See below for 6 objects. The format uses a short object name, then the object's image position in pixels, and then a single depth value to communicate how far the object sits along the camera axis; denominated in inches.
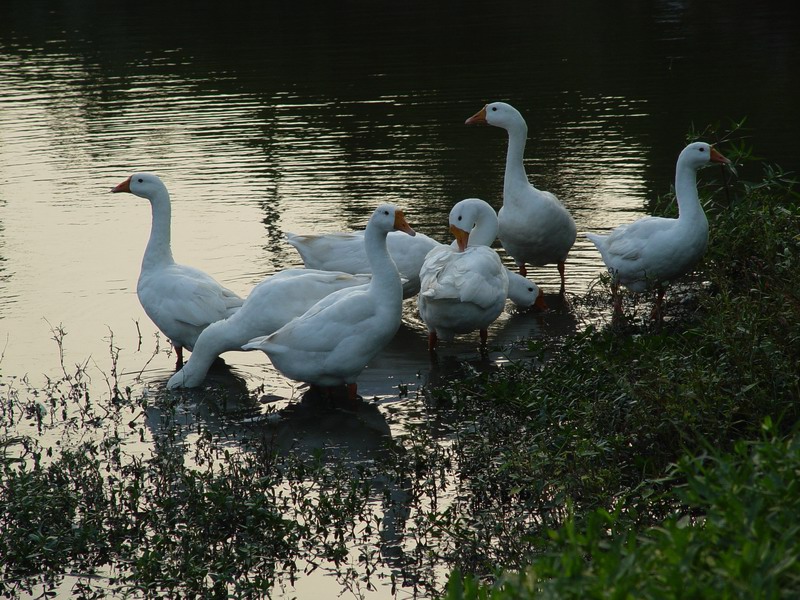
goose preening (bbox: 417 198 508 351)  655.1
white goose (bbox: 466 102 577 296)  781.3
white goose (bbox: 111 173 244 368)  679.1
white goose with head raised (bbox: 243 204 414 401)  604.7
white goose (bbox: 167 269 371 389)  650.2
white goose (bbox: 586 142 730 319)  673.6
